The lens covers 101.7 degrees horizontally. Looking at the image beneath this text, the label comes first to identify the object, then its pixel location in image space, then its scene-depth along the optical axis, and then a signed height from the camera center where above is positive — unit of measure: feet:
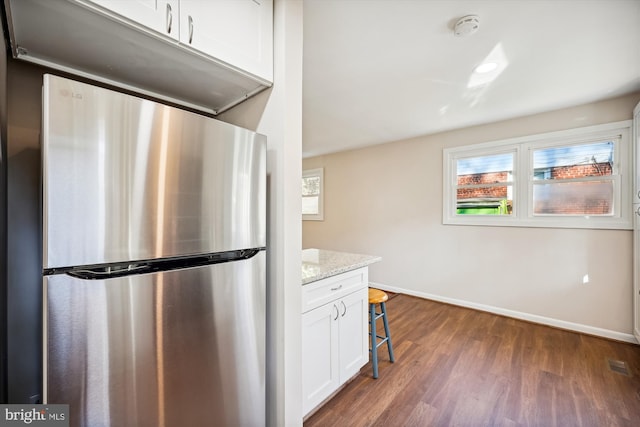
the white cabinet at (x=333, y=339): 5.21 -2.87
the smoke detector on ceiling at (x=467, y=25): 5.00 +3.67
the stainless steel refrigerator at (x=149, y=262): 2.40 -0.57
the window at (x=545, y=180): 8.73 +1.15
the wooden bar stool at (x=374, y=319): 6.64 -2.92
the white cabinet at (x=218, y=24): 2.98 +2.42
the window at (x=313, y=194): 17.47 +1.16
